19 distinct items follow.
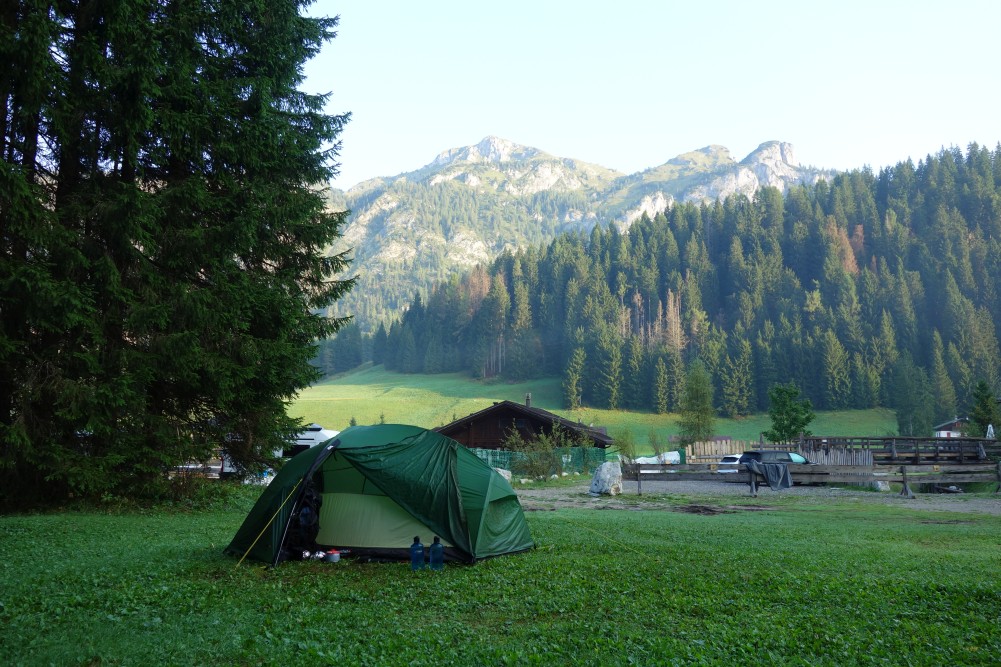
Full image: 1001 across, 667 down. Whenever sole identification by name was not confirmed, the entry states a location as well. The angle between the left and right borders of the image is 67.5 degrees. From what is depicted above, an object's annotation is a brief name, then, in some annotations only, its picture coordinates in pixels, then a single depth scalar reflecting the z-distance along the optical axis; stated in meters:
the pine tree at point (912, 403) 77.88
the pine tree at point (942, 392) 87.62
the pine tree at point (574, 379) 102.17
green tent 11.57
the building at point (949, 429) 69.88
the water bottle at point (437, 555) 11.08
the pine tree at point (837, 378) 94.27
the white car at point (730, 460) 36.33
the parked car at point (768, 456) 34.69
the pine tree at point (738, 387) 95.69
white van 36.76
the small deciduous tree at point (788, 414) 48.94
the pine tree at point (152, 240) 15.88
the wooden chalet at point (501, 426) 53.03
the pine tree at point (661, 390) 98.94
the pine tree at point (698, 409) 61.22
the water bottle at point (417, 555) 11.05
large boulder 27.50
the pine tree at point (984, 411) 41.59
